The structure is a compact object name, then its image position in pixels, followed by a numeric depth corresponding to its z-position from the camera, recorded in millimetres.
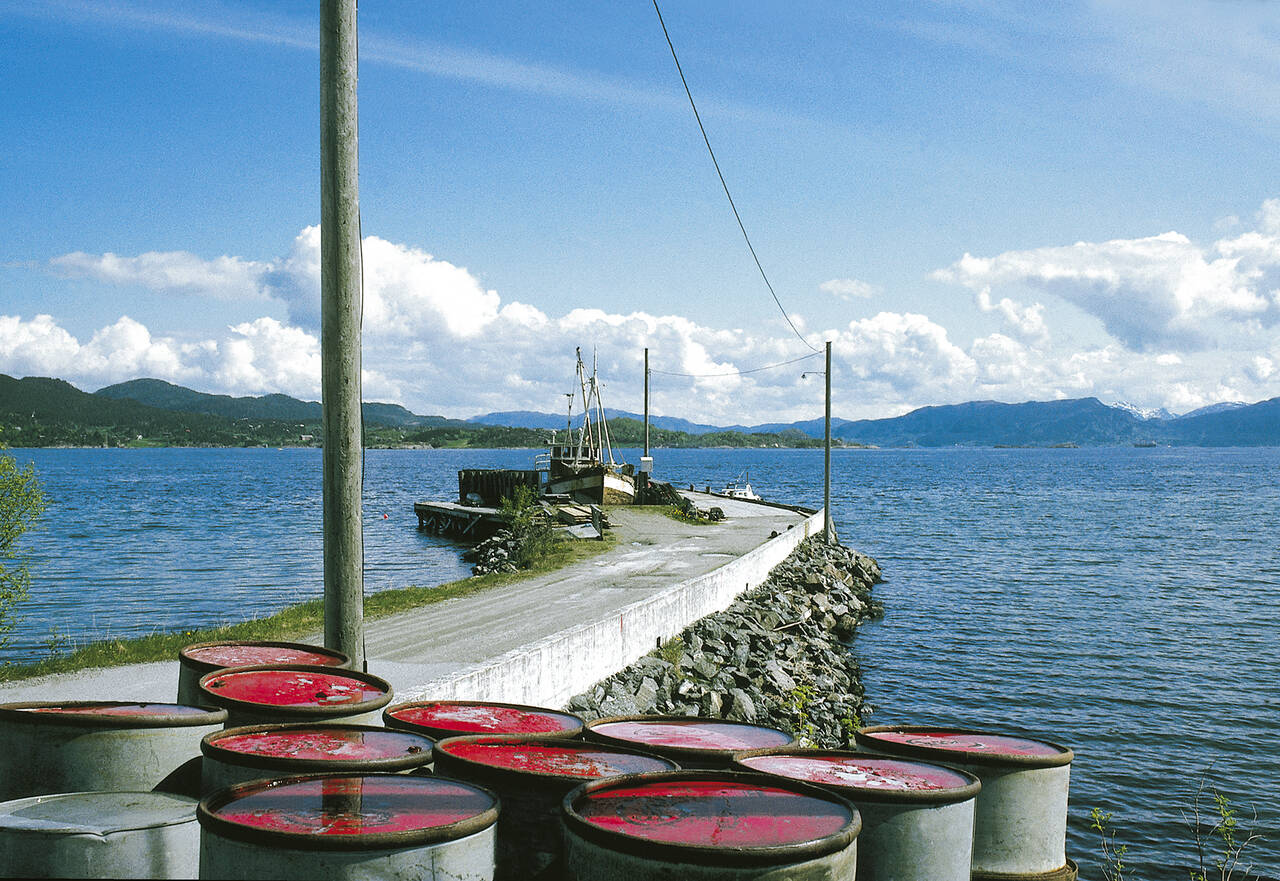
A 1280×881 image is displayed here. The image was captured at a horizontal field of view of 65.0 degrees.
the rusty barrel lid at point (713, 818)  3283
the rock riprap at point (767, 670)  13562
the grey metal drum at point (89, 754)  4355
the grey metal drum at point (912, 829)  4082
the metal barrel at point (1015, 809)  4758
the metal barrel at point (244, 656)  5859
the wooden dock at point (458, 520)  46344
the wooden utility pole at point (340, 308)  6621
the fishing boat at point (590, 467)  48438
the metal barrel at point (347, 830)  3266
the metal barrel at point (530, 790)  4082
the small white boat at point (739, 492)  57781
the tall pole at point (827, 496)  33900
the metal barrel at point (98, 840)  3596
